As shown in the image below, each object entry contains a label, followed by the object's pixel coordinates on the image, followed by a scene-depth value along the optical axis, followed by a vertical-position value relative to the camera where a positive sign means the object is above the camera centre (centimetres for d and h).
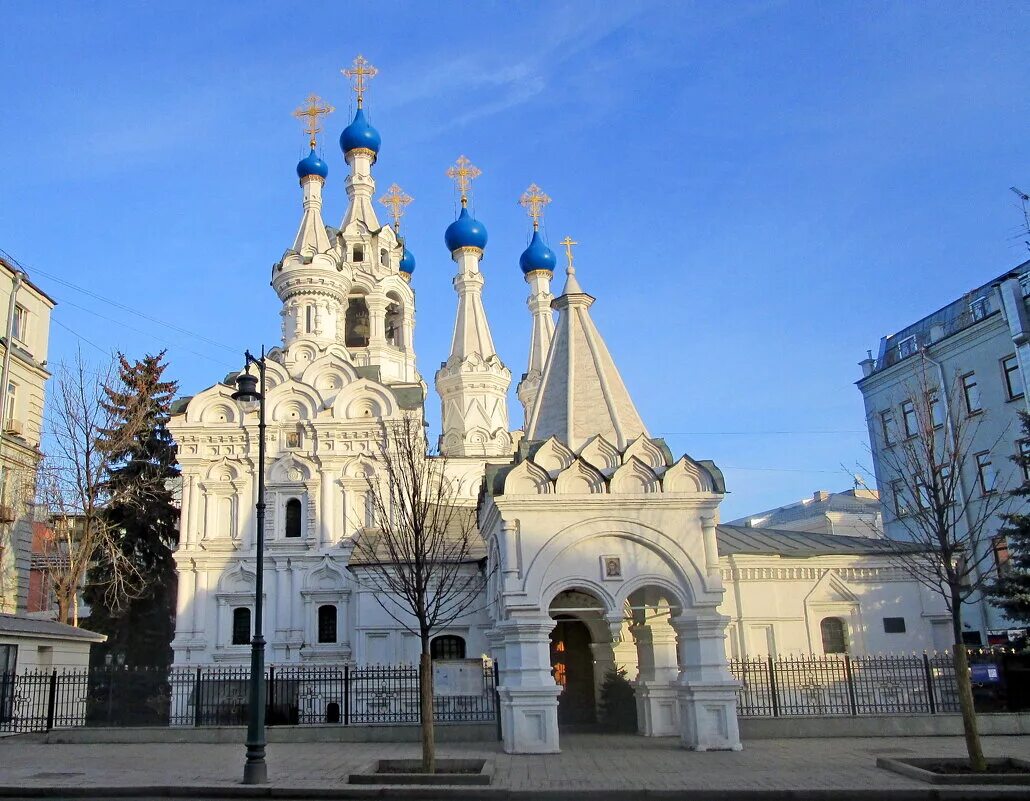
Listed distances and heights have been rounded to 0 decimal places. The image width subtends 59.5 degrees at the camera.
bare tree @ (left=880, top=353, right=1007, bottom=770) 1128 +140
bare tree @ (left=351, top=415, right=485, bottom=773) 1238 +189
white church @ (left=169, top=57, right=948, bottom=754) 1420 +219
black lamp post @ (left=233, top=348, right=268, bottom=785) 1115 -28
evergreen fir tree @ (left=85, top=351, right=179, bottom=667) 2878 +405
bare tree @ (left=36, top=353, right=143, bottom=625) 2489 +377
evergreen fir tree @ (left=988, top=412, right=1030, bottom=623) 1945 +87
